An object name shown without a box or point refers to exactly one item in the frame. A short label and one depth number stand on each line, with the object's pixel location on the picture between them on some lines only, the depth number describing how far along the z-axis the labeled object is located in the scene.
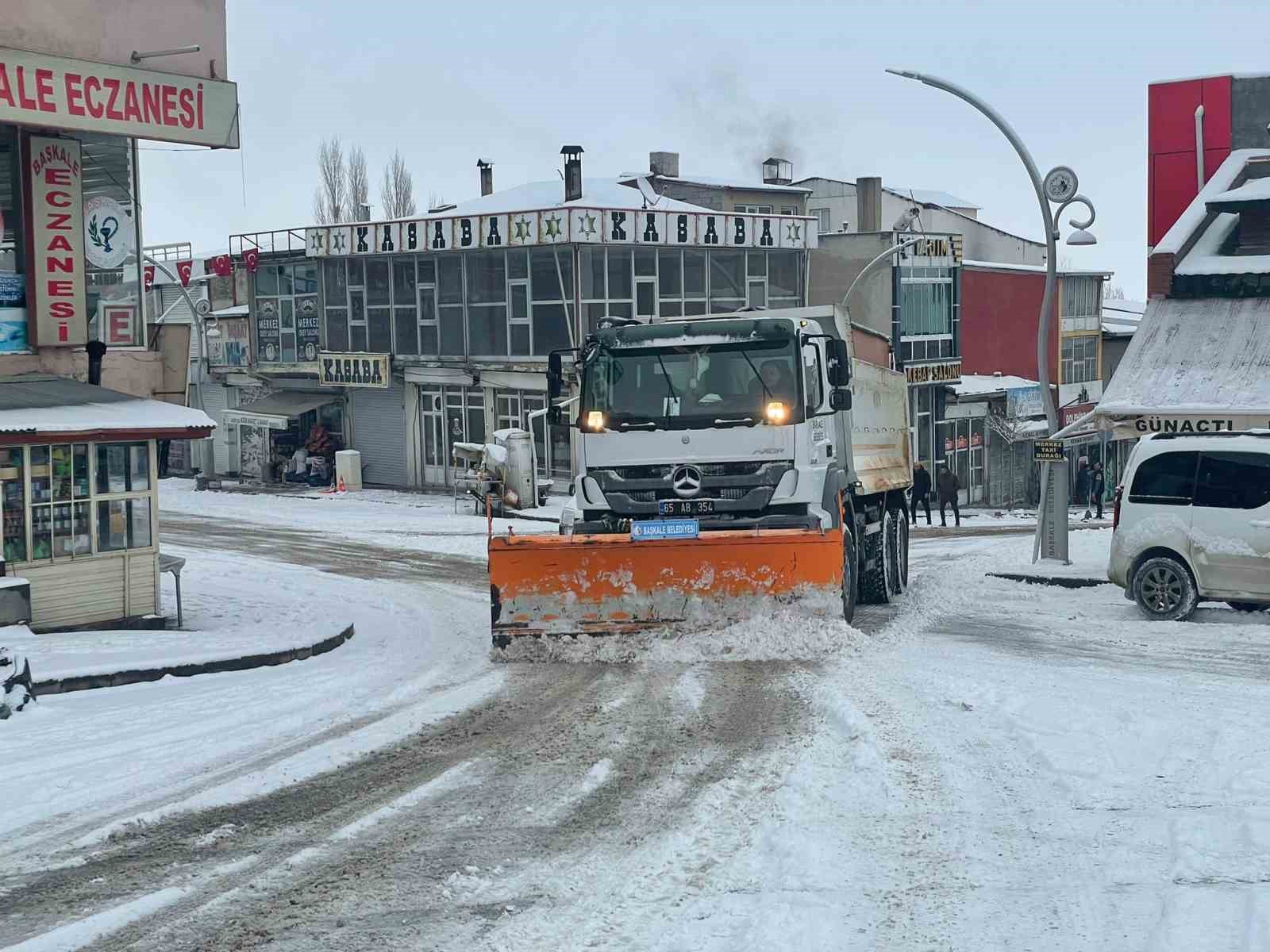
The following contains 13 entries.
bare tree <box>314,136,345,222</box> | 70.50
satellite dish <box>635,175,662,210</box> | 43.97
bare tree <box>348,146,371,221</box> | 70.38
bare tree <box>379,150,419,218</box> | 69.75
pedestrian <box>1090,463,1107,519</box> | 39.12
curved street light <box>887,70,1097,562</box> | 20.34
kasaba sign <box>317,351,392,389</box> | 41.94
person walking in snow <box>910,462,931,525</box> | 33.56
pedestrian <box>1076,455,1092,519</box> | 42.91
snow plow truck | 12.89
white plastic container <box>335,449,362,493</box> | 41.72
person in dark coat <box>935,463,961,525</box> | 35.41
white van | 14.63
